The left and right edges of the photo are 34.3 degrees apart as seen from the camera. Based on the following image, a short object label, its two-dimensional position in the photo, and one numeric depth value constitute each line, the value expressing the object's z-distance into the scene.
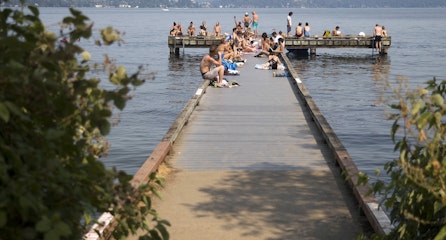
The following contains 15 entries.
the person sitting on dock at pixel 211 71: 21.12
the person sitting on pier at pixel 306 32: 48.31
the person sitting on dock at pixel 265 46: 34.30
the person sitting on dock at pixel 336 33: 47.19
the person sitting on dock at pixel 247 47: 38.09
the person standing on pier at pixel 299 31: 46.26
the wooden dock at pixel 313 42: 46.19
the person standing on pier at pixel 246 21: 50.09
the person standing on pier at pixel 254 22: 52.88
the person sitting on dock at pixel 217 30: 47.89
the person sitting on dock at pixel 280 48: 34.17
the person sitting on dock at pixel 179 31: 49.47
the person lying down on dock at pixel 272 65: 27.97
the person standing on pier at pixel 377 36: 47.46
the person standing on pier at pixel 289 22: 50.19
